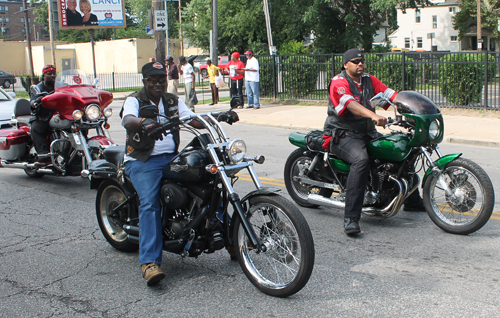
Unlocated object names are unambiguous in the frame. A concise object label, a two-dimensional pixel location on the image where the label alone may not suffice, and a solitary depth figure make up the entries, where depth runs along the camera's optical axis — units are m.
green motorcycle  5.41
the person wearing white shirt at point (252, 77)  18.59
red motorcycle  7.95
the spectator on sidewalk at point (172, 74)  19.17
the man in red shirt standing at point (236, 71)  19.44
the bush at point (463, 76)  15.45
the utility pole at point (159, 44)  18.33
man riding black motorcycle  4.42
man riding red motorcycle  8.46
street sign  18.20
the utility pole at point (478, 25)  43.52
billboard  41.44
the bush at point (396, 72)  16.91
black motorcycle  4.01
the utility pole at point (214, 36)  22.34
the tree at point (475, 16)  51.62
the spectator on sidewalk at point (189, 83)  19.38
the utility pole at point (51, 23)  34.90
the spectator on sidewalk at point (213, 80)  20.84
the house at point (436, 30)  74.44
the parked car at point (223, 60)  42.99
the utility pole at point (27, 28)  41.31
